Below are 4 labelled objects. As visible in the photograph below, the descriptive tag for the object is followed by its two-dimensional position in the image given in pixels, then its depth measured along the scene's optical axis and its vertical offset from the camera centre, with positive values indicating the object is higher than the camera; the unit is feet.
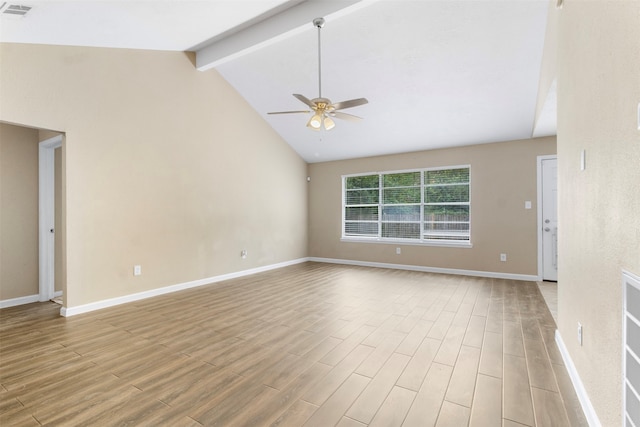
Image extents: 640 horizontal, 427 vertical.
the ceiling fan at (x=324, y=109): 10.29 +3.72
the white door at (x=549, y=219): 16.53 -0.48
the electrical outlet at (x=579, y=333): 6.26 -2.59
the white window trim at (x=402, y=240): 19.07 -1.99
